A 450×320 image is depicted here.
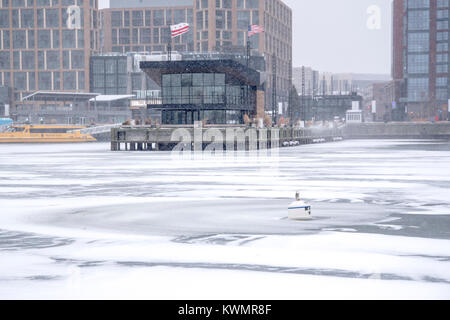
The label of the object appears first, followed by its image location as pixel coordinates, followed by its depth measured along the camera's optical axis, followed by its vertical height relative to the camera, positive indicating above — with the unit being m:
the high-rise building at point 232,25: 176.50 +24.53
